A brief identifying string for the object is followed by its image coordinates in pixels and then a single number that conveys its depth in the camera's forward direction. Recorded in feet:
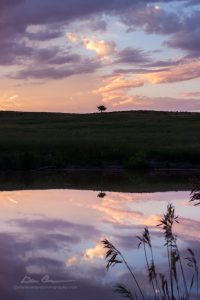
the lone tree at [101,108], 348.18
